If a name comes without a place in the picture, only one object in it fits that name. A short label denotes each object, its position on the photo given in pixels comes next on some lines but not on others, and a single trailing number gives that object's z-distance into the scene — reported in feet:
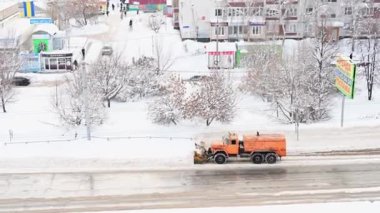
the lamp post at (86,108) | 123.34
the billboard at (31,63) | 199.79
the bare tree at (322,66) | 144.66
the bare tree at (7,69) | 159.74
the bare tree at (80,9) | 261.03
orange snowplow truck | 110.52
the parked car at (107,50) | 217.15
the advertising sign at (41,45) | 213.25
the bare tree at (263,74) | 151.64
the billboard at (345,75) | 122.01
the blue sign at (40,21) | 227.40
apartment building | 223.92
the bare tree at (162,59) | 185.40
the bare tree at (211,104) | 133.59
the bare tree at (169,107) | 135.44
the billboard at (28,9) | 260.83
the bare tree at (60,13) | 258.78
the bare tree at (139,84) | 161.79
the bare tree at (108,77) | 153.58
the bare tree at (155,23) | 250.78
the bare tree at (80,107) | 132.05
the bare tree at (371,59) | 162.98
